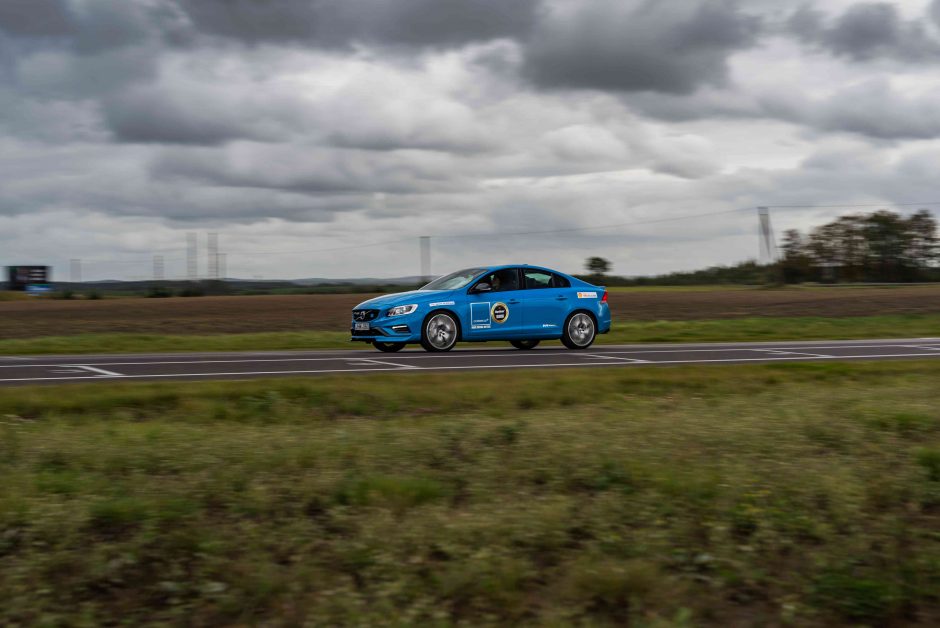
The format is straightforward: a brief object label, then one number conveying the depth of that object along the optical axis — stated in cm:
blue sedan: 1686
